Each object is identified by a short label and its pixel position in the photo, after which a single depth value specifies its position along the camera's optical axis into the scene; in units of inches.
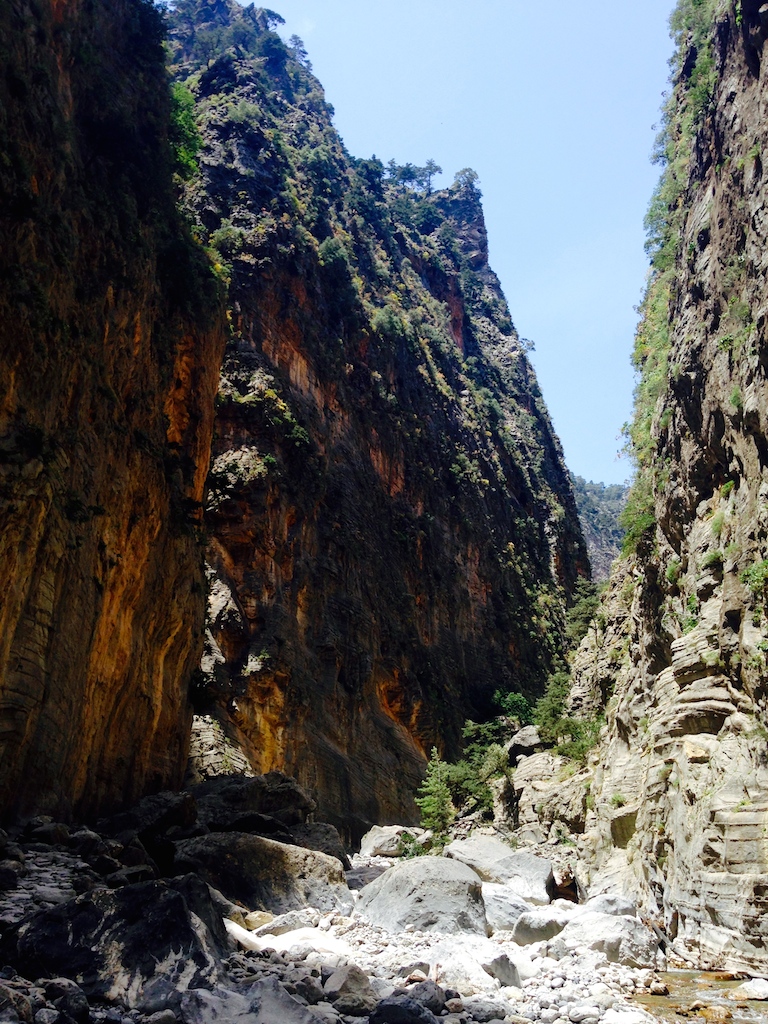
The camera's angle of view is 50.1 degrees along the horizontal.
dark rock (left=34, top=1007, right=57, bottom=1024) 227.0
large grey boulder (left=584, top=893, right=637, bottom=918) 526.0
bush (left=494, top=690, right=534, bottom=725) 1886.1
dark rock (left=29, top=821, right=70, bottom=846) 425.6
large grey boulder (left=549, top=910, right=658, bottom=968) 450.0
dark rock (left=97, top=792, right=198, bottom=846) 565.9
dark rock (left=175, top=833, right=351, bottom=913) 506.6
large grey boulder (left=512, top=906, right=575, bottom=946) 505.0
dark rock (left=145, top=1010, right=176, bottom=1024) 245.6
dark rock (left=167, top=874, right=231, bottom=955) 346.0
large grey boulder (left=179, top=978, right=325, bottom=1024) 257.6
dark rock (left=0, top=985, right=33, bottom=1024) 223.6
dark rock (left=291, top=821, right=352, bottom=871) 711.1
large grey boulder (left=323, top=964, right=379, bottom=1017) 294.4
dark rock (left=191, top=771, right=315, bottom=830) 745.0
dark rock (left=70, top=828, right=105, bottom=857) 428.5
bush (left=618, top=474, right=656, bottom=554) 962.7
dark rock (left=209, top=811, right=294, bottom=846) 668.9
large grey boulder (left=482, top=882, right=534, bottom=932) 547.5
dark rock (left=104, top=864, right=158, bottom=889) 377.5
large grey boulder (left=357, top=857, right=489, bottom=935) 489.1
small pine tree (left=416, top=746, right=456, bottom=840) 1221.7
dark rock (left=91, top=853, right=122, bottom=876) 406.8
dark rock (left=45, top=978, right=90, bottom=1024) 238.5
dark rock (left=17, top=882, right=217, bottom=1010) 266.4
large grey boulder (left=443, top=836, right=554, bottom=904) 685.0
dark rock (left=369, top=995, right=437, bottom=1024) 277.6
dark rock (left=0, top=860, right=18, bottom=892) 335.4
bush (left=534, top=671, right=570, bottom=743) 1474.7
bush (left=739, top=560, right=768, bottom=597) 524.4
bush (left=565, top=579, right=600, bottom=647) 2020.2
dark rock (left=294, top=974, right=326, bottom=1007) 301.7
